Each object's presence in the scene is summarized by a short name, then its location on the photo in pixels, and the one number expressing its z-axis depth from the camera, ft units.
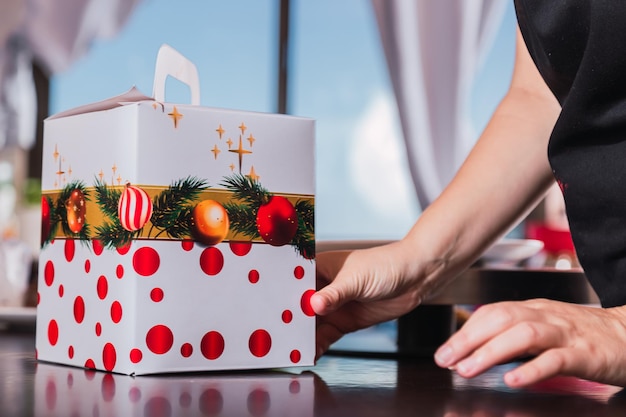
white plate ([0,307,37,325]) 6.33
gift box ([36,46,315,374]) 4.27
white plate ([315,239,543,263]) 6.52
